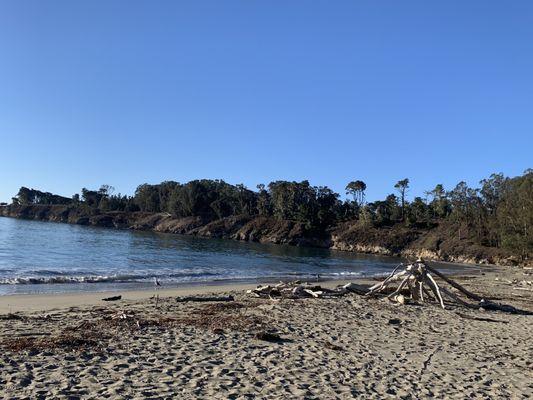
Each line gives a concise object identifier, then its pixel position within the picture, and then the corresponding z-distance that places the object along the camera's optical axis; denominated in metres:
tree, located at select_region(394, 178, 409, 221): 135.00
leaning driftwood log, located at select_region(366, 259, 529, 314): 19.38
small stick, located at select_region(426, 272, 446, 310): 19.05
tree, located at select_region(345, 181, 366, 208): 147.99
